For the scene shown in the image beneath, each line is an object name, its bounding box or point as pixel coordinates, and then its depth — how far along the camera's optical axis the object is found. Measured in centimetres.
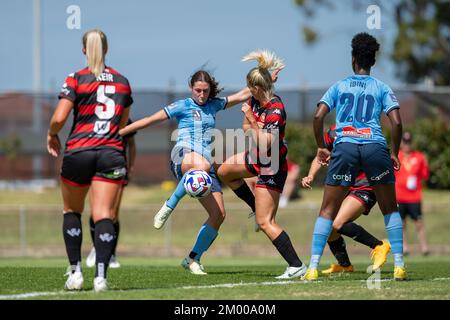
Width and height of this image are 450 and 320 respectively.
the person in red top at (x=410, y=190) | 1900
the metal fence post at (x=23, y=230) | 2138
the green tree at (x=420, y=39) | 3612
